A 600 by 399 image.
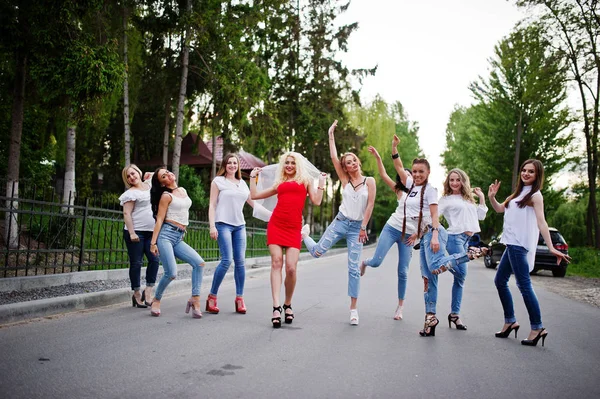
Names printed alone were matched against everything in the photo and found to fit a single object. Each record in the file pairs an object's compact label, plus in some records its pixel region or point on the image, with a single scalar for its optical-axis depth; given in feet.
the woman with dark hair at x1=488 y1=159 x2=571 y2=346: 19.17
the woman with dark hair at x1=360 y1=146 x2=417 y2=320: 22.24
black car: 55.57
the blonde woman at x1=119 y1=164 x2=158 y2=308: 24.50
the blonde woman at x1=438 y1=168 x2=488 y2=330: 21.85
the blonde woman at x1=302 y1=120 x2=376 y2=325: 22.34
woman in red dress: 21.36
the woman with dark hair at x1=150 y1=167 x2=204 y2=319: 22.81
